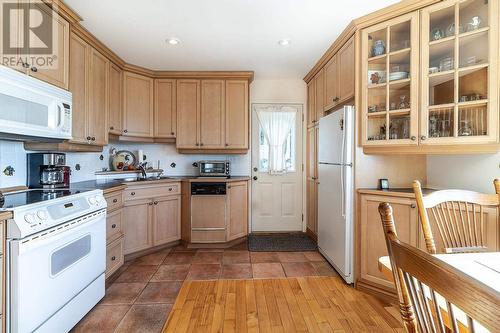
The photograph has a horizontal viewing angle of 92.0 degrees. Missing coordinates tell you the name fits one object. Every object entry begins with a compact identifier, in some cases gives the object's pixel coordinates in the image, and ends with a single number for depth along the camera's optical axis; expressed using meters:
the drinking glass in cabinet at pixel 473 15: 1.78
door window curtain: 4.02
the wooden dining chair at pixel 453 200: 1.17
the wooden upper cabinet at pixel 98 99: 2.54
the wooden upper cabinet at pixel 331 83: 2.74
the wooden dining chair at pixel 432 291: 0.35
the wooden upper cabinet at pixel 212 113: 3.59
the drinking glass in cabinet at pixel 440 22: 1.89
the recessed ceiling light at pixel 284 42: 2.62
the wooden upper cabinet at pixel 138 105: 3.29
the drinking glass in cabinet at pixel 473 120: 1.79
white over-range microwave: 1.52
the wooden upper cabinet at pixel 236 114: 3.60
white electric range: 1.30
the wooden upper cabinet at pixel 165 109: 3.57
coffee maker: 2.10
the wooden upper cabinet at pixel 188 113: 3.58
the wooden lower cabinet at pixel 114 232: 2.35
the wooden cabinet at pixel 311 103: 3.61
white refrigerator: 2.28
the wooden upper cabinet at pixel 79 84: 2.26
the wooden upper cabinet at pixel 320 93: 3.22
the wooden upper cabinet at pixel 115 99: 2.96
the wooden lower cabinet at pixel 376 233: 1.95
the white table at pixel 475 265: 0.76
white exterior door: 4.02
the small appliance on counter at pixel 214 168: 3.66
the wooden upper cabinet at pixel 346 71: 2.36
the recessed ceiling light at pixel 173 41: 2.60
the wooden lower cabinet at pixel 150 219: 2.87
